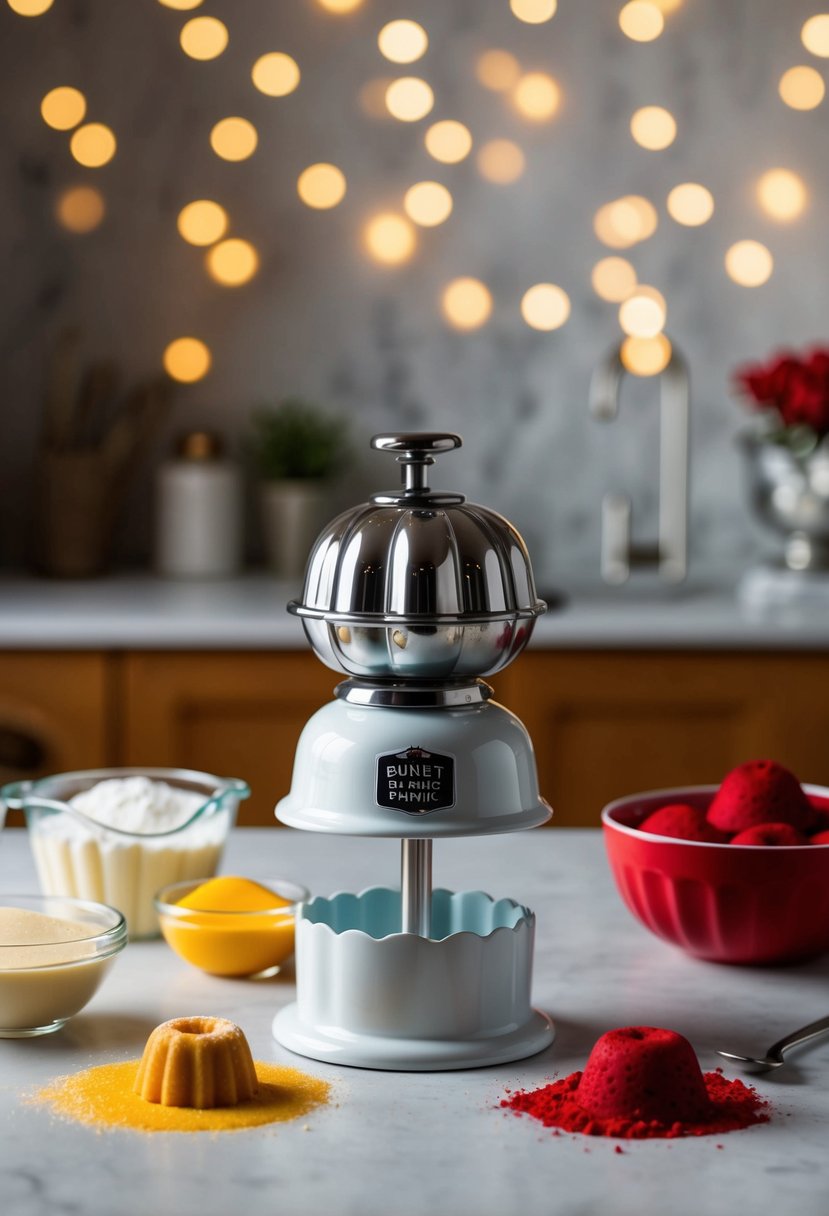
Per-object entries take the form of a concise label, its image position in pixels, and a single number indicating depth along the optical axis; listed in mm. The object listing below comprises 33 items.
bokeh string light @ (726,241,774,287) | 3016
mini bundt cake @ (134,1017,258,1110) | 833
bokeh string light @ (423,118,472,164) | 2980
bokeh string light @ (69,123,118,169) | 2980
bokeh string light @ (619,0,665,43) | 2938
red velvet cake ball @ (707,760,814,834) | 1111
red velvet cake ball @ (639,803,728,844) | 1083
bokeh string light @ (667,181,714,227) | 3000
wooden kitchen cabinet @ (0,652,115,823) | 2441
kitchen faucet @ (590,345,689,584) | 2867
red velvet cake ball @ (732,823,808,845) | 1065
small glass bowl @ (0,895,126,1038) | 916
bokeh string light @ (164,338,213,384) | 3047
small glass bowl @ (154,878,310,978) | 1035
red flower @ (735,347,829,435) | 2586
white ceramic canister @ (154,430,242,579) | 2930
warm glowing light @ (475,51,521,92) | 2949
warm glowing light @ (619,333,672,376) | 2988
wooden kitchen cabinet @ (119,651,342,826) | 2447
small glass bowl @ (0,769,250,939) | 1141
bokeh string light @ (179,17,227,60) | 2947
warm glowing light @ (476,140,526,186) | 2982
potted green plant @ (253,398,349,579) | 2920
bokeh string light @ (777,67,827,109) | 2963
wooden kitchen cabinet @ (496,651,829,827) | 2467
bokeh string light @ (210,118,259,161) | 2984
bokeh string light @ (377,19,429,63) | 2947
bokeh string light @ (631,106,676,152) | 2977
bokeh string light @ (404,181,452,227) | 3000
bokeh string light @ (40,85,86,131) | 2967
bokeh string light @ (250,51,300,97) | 2957
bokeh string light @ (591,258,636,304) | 3016
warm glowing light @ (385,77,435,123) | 2965
